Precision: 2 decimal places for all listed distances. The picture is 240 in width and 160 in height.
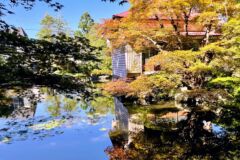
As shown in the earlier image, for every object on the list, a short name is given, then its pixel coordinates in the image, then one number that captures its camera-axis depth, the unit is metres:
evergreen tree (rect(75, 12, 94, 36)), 54.29
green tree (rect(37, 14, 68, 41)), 32.34
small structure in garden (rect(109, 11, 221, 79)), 14.73
